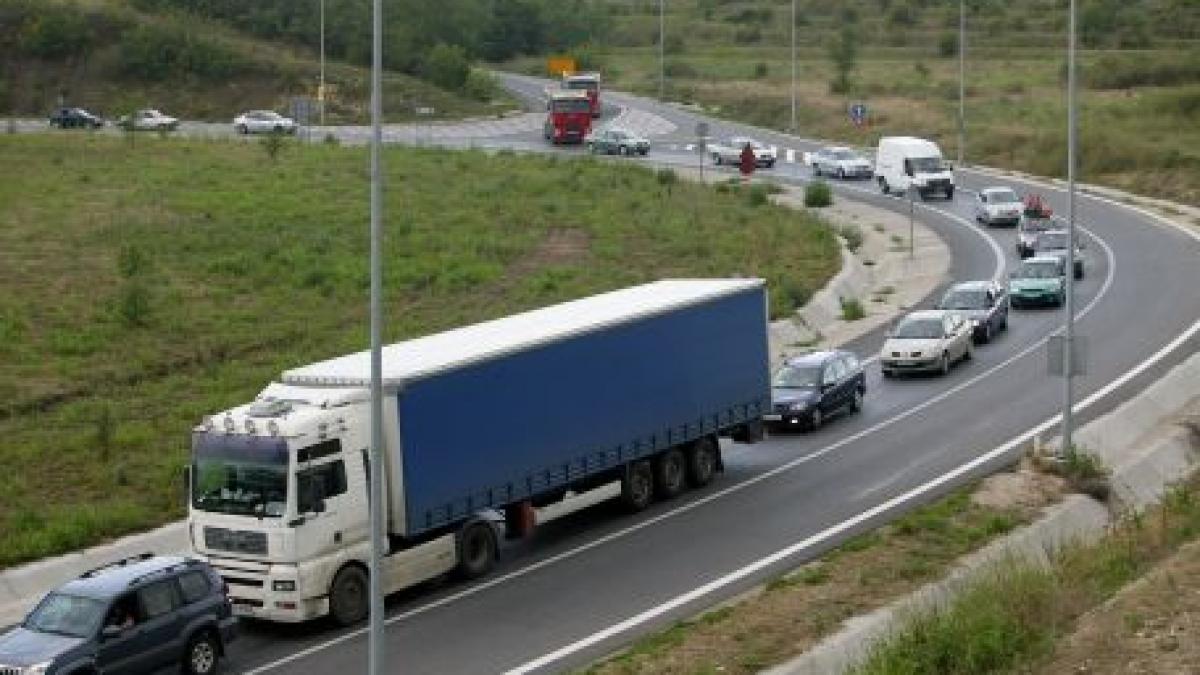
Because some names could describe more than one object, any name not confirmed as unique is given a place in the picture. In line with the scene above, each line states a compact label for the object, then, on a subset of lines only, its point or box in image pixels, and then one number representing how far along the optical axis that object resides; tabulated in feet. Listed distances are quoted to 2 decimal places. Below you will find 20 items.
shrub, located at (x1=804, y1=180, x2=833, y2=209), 237.66
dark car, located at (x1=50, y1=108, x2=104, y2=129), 300.61
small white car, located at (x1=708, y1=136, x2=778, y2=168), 284.82
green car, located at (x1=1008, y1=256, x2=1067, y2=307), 165.89
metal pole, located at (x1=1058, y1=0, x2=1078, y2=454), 111.86
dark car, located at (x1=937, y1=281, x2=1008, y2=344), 150.71
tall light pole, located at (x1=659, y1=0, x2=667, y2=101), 399.16
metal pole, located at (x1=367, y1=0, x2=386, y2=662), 64.75
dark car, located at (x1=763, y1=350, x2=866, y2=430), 121.90
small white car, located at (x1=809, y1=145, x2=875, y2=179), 273.13
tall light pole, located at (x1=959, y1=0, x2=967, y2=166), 290.56
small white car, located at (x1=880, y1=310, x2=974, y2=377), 138.92
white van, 248.32
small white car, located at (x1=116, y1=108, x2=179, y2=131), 295.75
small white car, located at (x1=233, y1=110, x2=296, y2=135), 311.27
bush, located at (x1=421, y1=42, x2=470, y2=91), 385.70
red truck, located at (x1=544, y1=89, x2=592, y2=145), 307.99
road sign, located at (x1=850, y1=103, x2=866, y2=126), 301.43
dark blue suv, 71.36
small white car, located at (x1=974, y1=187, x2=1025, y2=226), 221.66
